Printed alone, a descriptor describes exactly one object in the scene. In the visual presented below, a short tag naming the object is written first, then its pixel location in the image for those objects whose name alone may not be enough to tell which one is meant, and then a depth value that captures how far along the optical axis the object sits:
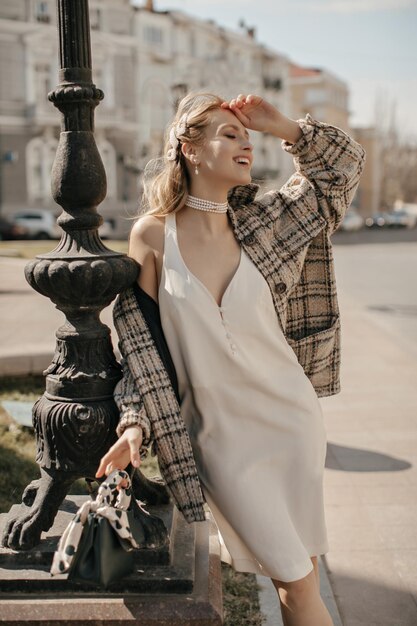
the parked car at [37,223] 31.64
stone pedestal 2.25
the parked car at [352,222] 46.81
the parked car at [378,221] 53.97
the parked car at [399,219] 53.38
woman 2.38
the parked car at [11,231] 31.39
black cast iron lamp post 2.41
